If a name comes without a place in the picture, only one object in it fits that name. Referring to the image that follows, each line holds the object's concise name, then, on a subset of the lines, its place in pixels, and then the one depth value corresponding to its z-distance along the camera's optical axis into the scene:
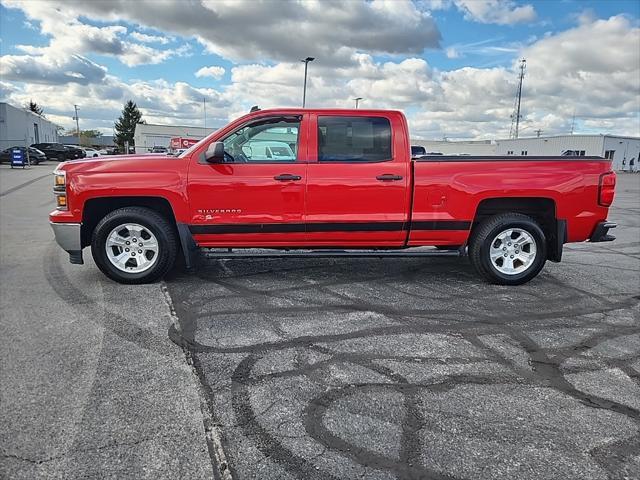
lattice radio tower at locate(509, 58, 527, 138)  71.81
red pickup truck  5.18
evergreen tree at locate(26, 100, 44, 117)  103.79
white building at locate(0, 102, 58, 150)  45.59
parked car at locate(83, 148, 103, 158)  45.25
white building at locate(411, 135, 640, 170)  50.19
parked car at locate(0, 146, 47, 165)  32.50
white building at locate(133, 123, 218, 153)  57.50
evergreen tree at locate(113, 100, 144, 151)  86.94
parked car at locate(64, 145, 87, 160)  43.78
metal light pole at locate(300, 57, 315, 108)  31.52
